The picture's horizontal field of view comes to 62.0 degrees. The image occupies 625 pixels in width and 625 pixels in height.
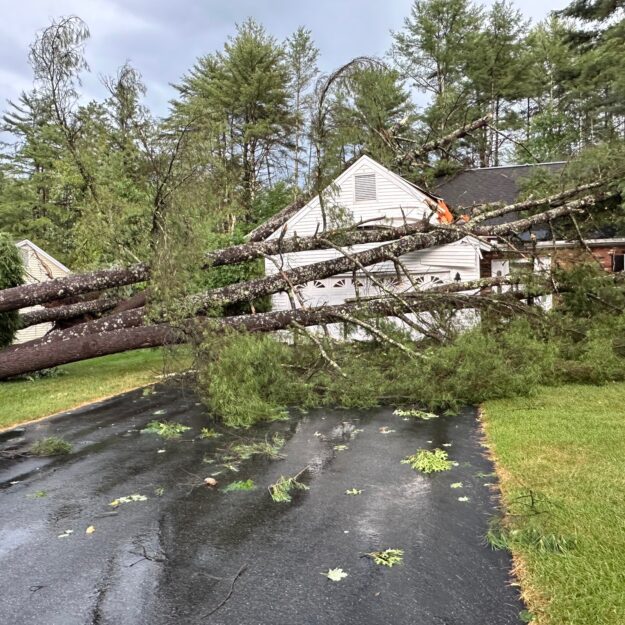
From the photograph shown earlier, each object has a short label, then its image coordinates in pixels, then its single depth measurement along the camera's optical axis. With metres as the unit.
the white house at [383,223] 13.53
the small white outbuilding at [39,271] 18.85
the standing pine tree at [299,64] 24.11
